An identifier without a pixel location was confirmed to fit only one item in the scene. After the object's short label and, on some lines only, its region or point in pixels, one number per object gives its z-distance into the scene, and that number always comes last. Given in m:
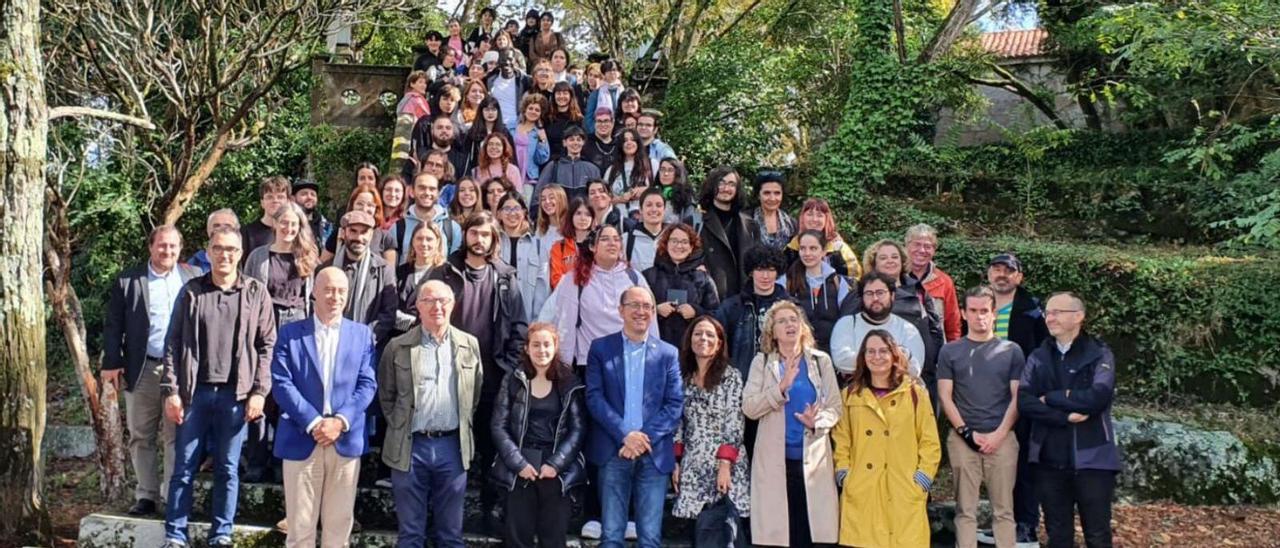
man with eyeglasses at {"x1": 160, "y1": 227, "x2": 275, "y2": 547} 4.94
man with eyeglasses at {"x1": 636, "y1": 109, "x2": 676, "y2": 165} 8.77
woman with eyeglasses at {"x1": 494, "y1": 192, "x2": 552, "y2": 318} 6.43
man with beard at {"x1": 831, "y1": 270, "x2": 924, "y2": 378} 5.44
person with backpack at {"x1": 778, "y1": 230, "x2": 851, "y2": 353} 5.89
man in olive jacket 4.96
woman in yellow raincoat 4.94
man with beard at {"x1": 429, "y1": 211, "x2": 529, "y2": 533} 5.58
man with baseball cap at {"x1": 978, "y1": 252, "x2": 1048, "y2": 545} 5.68
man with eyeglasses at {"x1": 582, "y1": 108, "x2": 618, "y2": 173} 8.77
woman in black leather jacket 5.01
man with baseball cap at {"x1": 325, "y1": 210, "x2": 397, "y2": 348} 5.59
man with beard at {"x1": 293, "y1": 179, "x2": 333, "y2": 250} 6.91
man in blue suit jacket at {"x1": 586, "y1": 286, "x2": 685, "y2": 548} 5.11
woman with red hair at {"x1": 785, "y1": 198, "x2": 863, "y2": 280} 6.53
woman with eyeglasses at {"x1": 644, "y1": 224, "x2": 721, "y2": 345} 5.95
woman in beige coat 5.03
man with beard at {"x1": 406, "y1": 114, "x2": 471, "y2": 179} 8.71
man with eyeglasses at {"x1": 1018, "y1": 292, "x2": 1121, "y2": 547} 5.12
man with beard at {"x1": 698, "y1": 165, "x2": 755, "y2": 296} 6.80
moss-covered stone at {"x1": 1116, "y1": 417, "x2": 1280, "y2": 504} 7.02
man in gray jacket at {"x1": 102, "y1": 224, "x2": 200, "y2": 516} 5.50
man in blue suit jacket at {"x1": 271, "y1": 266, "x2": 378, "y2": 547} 4.82
